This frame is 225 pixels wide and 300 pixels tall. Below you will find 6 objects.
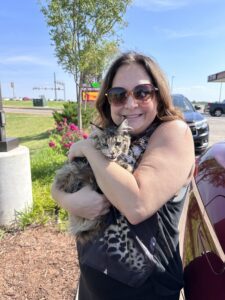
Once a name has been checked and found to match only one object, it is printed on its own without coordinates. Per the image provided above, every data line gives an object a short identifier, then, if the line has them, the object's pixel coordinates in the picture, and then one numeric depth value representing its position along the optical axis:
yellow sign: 10.34
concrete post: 2.93
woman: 1.01
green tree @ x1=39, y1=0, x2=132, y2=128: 6.32
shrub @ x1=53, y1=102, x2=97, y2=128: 10.07
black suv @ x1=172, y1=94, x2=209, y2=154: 6.80
